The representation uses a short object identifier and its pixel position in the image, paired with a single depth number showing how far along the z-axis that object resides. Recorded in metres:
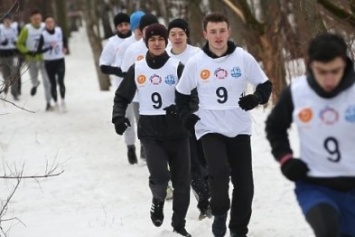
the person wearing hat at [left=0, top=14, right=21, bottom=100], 32.96
